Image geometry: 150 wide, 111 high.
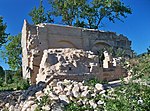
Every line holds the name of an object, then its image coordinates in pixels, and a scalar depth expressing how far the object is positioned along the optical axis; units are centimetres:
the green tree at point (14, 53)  2909
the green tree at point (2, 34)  2130
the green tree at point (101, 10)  3094
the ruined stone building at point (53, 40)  1958
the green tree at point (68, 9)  3083
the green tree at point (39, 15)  3115
